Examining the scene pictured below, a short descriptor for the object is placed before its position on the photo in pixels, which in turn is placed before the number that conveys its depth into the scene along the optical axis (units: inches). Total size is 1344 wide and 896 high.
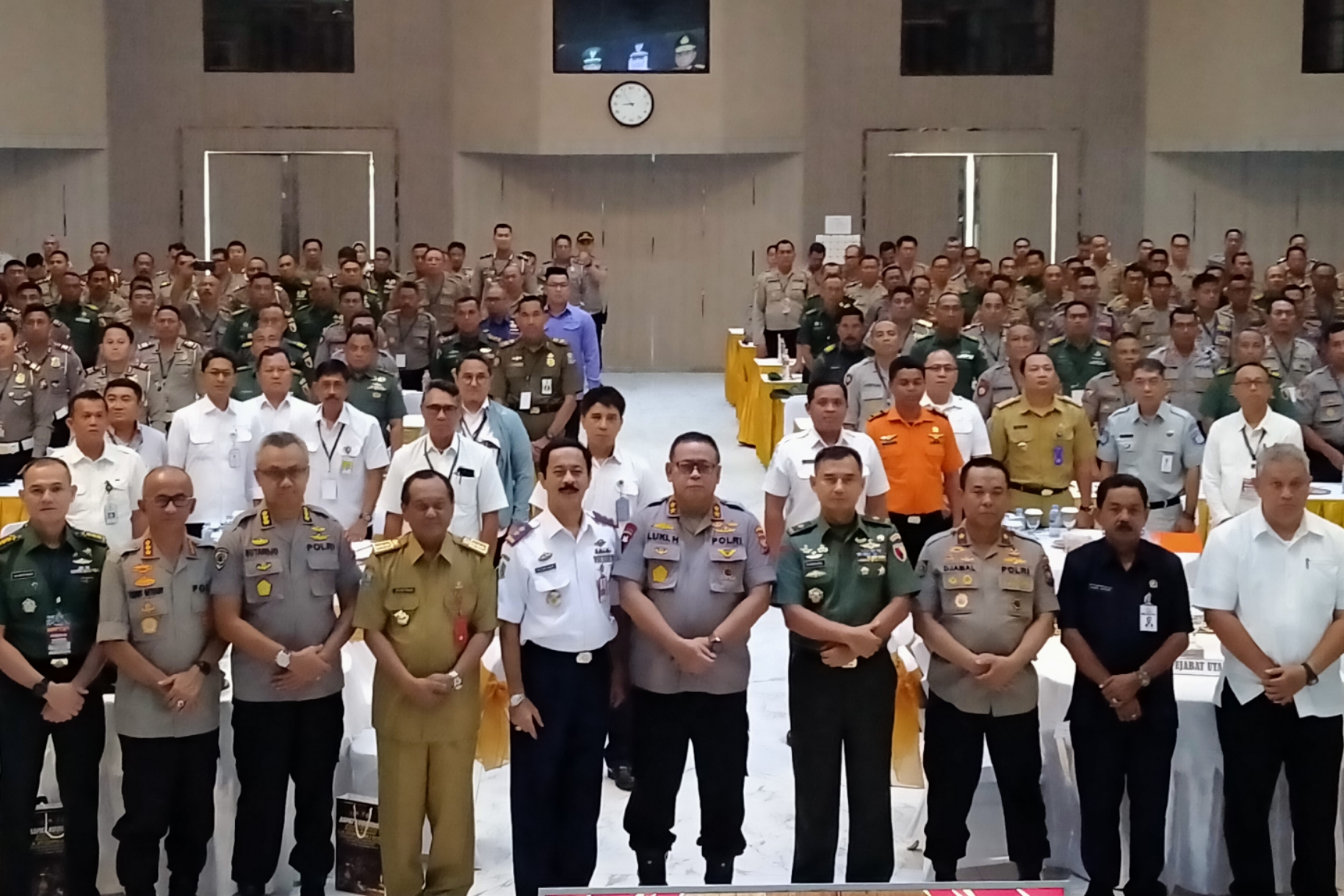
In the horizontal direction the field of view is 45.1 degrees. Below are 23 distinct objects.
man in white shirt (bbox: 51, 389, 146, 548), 264.1
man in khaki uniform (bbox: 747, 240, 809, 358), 611.5
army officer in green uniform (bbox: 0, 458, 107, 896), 204.4
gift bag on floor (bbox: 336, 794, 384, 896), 216.8
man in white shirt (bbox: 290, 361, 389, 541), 284.0
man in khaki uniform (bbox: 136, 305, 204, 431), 366.3
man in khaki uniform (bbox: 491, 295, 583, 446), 343.3
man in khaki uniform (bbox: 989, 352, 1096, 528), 302.8
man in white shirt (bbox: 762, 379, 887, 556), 263.1
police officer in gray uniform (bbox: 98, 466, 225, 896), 203.3
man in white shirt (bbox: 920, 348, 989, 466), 299.0
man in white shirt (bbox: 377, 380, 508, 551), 266.8
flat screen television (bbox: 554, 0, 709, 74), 740.6
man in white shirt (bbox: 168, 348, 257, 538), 289.1
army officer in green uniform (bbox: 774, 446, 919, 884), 207.2
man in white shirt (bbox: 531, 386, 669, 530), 250.1
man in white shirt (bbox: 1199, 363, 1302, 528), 292.5
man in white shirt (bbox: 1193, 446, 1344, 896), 207.6
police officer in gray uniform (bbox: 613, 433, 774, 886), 208.1
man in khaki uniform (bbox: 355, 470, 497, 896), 203.9
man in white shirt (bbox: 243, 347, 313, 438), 289.6
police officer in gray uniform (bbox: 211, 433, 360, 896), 206.7
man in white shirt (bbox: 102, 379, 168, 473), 285.7
